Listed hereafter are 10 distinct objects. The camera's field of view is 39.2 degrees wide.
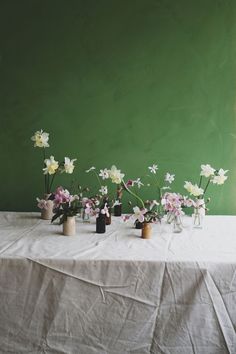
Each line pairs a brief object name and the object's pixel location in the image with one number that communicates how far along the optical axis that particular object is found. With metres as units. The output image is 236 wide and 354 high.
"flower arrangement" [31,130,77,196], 1.81
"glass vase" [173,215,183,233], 1.81
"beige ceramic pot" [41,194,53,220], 2.02
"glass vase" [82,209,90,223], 1.97
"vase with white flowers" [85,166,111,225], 1.79
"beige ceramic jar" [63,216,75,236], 1.69
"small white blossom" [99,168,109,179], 1.81
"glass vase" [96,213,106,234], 1.75
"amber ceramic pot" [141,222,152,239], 1.66
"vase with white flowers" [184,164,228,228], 1.82
